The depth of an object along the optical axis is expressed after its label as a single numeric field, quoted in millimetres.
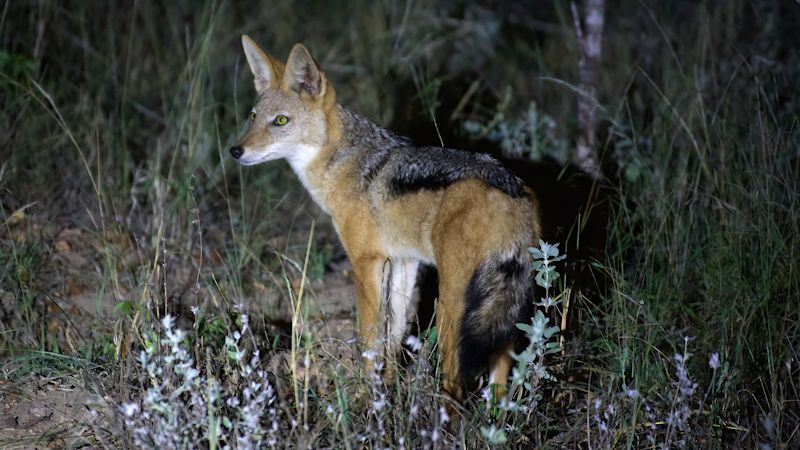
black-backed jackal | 8672
